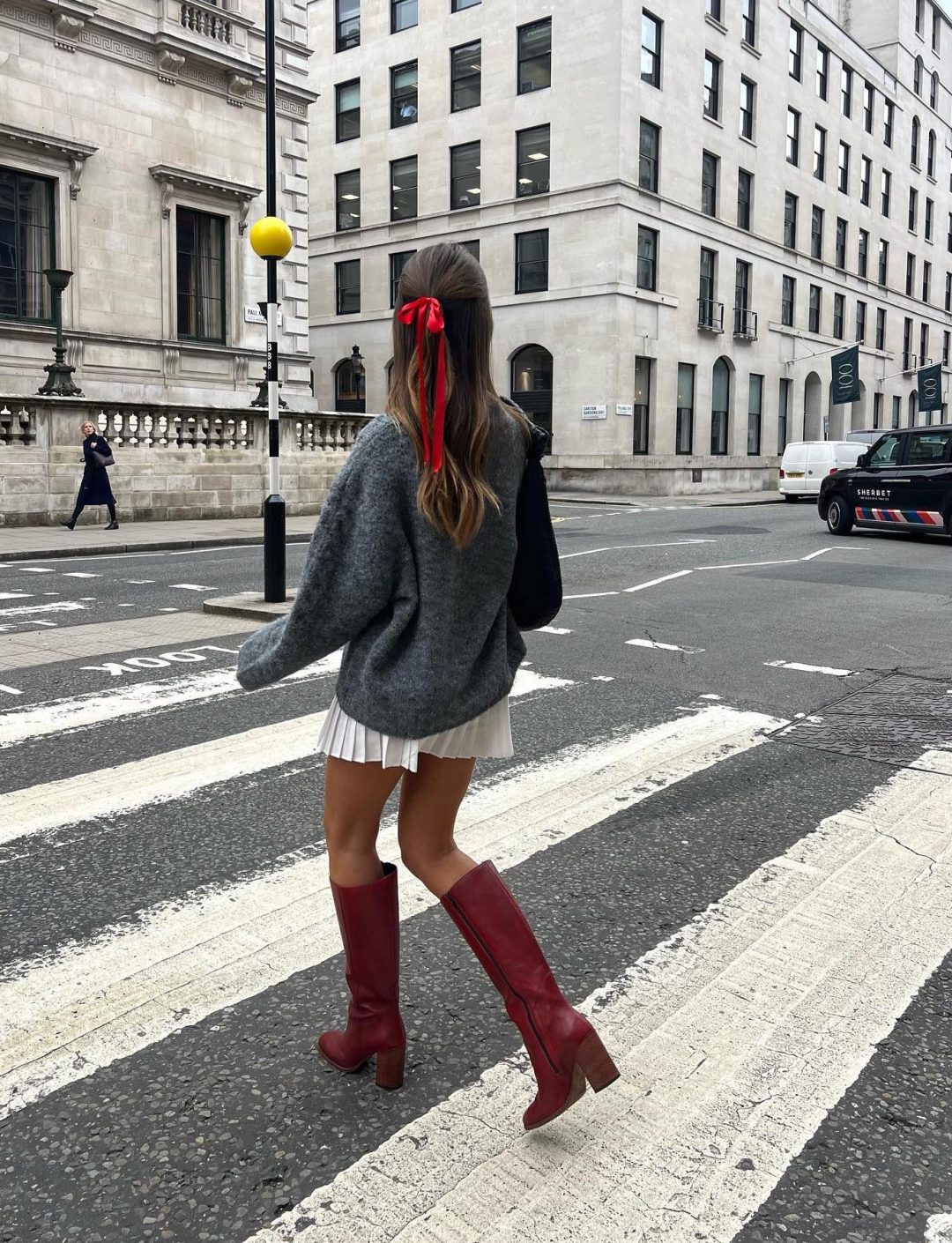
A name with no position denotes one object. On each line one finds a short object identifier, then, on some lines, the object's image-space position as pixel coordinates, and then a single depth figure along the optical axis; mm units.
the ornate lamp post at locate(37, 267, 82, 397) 20469
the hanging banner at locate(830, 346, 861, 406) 45406
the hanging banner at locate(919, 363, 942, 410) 53656
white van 34031
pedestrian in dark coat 18891
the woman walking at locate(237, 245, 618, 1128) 2486
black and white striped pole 10297
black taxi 18703
